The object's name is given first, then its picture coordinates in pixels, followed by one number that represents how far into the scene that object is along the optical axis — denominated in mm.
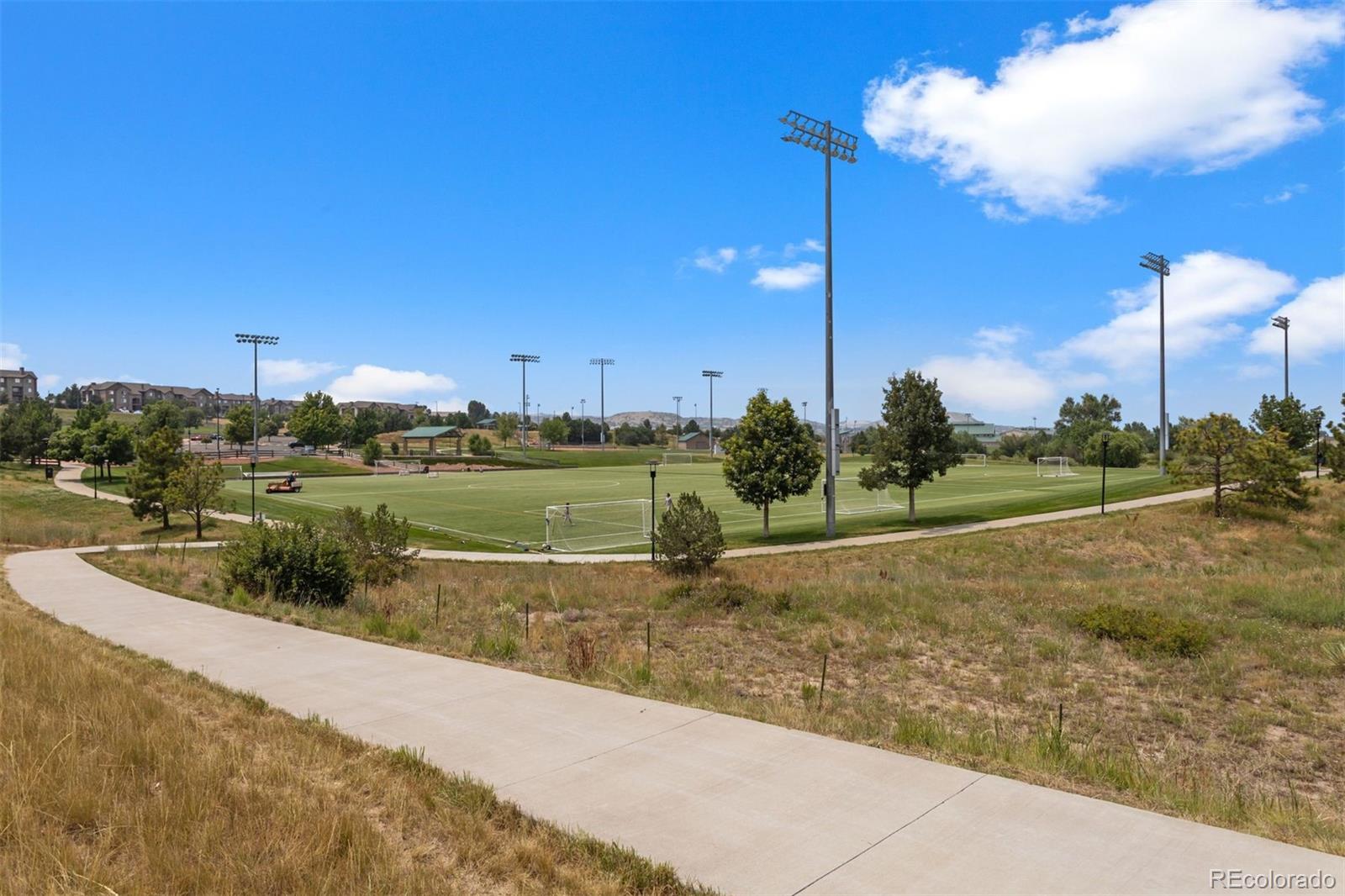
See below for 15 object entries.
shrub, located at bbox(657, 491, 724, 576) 23703
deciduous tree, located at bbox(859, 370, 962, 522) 40250
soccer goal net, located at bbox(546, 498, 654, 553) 40906
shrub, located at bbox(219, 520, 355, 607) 16688
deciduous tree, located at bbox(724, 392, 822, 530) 38969
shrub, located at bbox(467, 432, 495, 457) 141312
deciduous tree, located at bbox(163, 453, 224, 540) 42688
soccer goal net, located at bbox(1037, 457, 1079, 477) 83900
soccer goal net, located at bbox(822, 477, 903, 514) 53188
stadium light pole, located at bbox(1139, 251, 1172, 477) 61938
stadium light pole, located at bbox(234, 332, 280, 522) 104112
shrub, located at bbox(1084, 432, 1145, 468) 100500
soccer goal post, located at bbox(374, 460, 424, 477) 105812
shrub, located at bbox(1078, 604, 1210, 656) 13172
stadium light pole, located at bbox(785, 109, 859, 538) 35594
